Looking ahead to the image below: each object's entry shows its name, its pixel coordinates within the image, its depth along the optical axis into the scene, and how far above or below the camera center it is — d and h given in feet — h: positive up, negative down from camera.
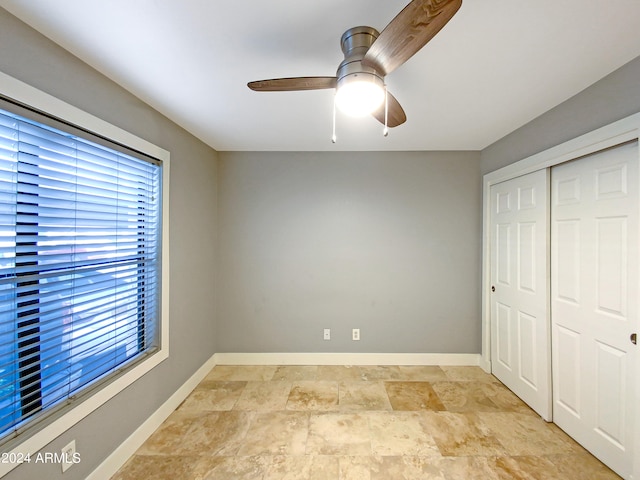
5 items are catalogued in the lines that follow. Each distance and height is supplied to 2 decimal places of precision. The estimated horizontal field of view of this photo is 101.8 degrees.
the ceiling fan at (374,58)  2.73 +2.42
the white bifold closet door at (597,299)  5.05 -1.23
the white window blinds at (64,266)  3.80 -0.48
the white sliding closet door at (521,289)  6.95 -1.40
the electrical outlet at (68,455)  4.35 -3.69
